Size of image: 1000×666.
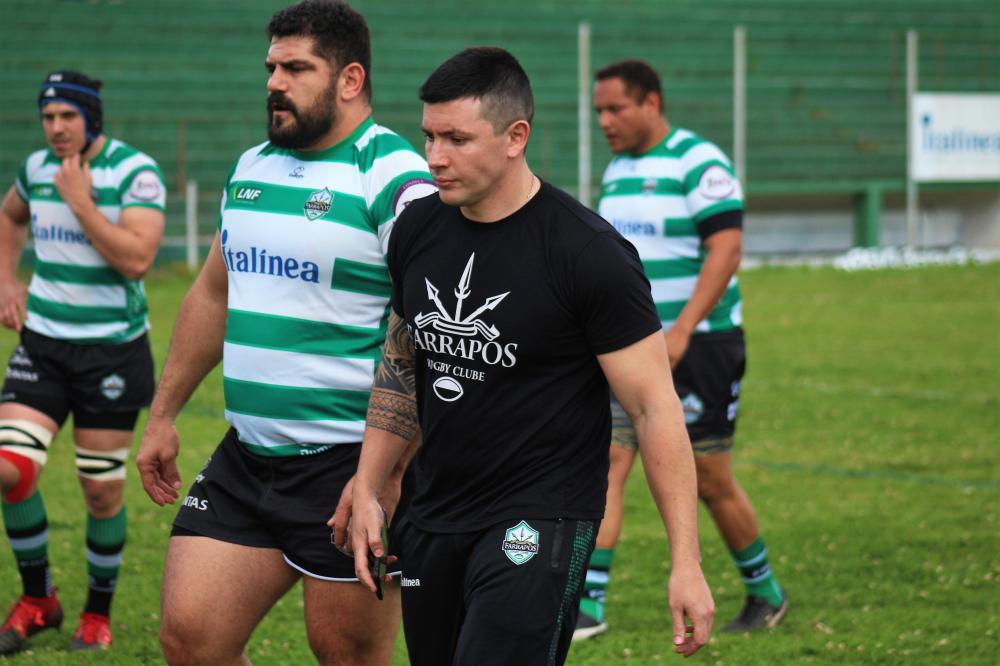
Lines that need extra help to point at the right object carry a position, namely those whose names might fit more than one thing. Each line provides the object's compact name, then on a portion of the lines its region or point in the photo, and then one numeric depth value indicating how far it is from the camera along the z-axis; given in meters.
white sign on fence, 57.12
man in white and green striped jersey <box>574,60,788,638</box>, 12.93
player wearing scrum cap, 12.16
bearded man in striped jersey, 8.25
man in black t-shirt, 7.03
